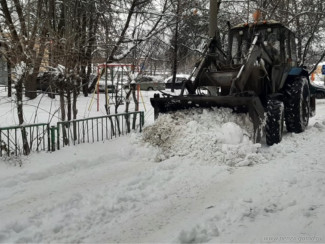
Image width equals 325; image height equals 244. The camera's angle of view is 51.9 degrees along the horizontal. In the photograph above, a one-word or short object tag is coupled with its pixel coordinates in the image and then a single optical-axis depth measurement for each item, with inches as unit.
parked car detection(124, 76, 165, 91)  839.1
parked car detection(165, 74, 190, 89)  1004.3
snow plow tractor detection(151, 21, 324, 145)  245.5
